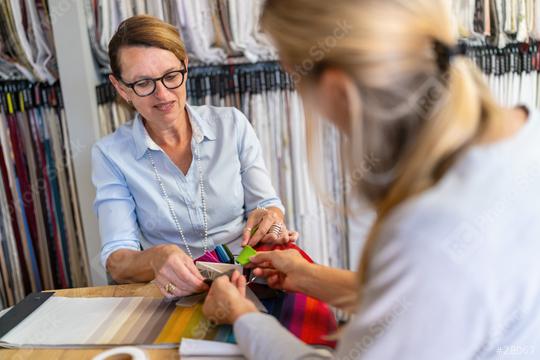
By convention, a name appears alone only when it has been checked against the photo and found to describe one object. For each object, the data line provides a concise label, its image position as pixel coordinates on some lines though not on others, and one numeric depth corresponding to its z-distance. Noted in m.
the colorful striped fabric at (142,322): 0.95
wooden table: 0.91
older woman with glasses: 1.47
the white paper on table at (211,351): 0.88
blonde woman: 0.59
